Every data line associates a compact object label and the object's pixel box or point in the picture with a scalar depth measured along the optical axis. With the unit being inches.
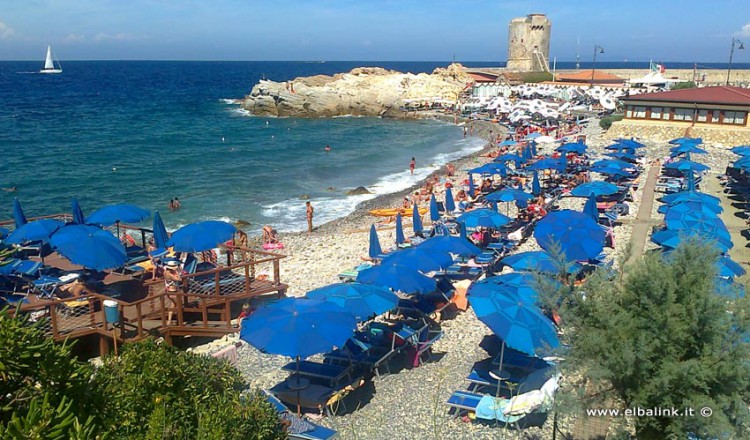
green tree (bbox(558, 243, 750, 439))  202.2
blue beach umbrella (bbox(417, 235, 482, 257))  494.2
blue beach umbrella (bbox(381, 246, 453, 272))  456.8
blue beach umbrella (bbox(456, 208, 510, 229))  600.7
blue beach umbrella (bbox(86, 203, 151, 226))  585.6
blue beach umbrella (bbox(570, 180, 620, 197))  730.1
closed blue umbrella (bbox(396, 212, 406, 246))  637.9
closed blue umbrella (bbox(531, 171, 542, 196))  860.5
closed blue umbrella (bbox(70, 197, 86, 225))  643.0
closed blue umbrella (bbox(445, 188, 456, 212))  831.7
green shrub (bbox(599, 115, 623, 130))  1576.6
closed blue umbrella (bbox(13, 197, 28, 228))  629.6
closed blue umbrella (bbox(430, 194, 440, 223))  749.9
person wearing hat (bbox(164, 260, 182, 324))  456.0
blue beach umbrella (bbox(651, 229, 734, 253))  496.1
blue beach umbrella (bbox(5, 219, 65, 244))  531.8
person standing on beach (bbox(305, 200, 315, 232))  860.6
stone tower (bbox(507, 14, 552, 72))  3484.3
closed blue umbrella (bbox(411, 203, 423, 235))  690.2
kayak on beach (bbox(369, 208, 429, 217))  896.3
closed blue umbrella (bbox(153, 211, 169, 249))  592.7
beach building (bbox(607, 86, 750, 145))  1259.2
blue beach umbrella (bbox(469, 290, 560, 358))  331.6
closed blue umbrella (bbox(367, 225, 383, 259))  585.2
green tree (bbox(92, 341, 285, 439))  171.3
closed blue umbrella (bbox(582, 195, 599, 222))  650.7
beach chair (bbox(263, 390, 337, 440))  299.4
